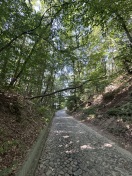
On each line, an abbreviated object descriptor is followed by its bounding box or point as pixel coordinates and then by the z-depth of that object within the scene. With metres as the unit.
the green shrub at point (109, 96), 13.49
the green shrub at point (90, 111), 13.81
